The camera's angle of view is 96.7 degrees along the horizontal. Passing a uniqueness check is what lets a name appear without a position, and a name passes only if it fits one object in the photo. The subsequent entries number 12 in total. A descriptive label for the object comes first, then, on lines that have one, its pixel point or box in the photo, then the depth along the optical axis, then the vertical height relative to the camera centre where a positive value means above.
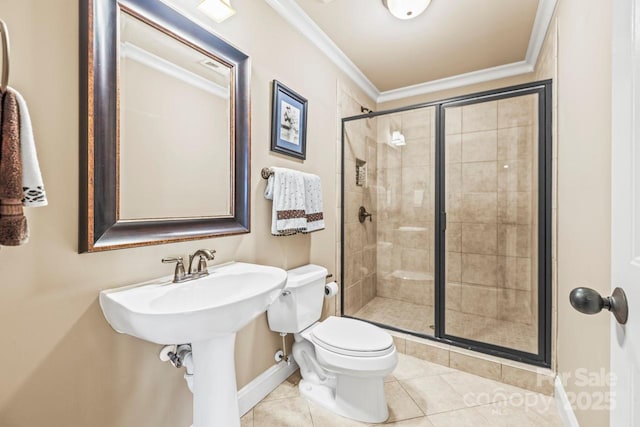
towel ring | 0.62 +0.34
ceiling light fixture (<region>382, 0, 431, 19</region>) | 1.68 +1.24
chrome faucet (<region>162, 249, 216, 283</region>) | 1.13 -0.22
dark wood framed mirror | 0.95 +0.34
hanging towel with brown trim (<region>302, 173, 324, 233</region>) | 1.84 +0.06
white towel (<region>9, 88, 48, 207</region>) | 0.69 +0.12
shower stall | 1.86 -0.07
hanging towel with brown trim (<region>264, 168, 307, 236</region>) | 1.62 +0.06
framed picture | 1.70 +0.57
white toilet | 1.41 -0.72
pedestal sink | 0.82 -0.33
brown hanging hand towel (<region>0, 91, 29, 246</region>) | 0.64 +0.08
